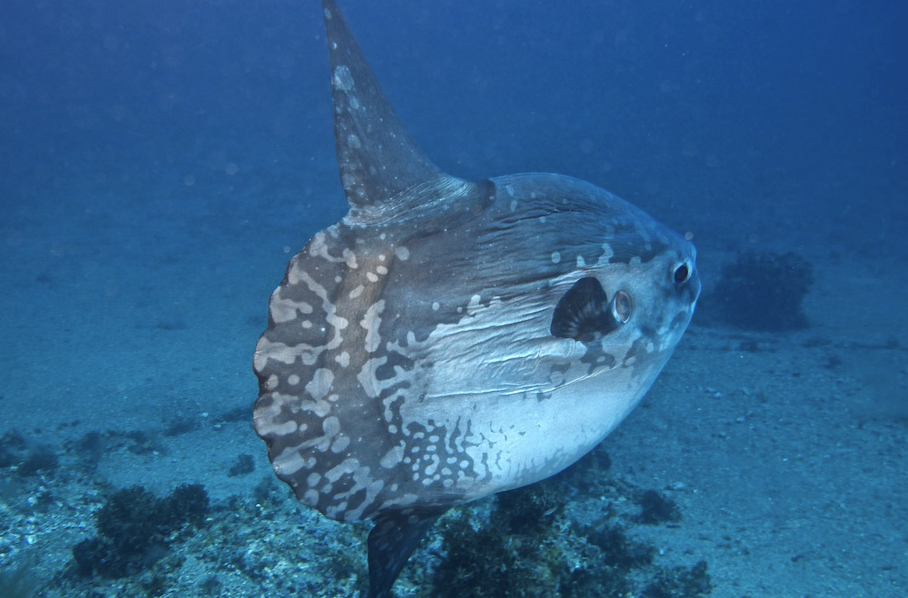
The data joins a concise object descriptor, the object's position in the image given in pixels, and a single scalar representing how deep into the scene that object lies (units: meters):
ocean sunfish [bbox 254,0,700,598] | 2.25
